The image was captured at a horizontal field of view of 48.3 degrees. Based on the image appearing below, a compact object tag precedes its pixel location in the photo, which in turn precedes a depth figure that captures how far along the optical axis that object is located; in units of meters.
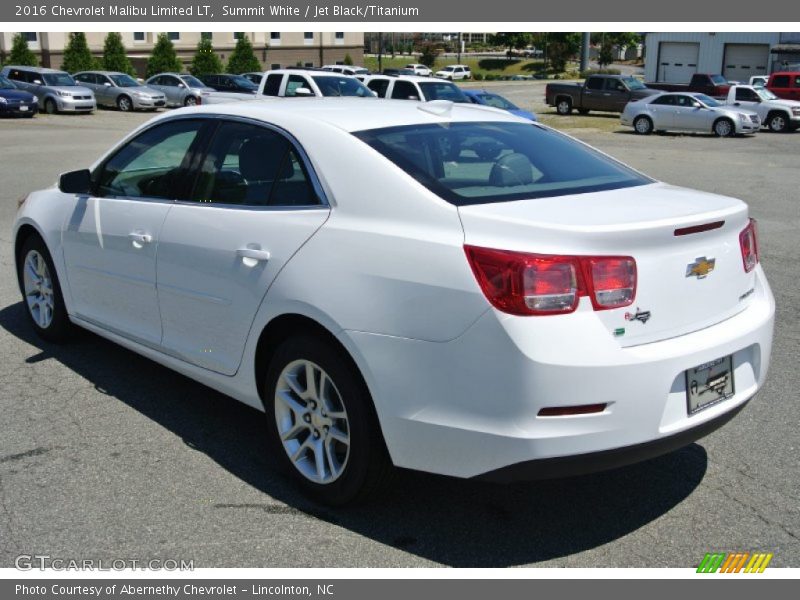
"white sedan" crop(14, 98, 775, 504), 3.19
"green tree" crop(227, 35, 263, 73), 60.03
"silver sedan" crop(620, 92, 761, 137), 28.12
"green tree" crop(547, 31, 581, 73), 104.81
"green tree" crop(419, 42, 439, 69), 104.00
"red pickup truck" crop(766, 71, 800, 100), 35.41
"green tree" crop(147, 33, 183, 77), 55.09
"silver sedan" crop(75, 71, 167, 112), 35.81
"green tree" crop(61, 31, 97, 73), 54.25
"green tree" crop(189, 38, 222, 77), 54.47
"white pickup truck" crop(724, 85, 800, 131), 30.23
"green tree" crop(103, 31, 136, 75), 55.75
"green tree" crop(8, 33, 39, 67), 52.59
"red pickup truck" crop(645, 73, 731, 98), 37.97
